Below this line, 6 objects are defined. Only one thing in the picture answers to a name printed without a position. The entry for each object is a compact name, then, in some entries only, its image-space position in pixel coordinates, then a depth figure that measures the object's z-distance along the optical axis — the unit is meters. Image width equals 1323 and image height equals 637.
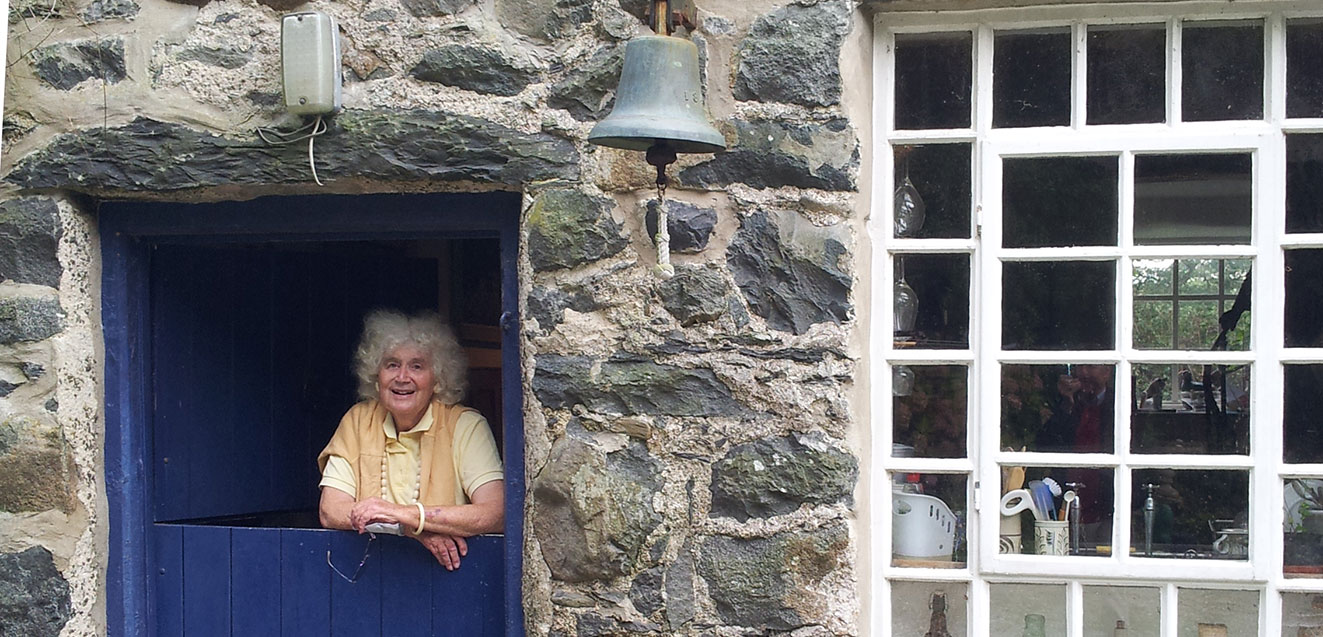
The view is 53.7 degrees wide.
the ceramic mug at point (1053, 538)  3.03
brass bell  2.60
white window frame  2.93
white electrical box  3.02
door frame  3.18
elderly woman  3.34
